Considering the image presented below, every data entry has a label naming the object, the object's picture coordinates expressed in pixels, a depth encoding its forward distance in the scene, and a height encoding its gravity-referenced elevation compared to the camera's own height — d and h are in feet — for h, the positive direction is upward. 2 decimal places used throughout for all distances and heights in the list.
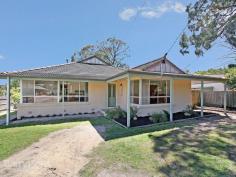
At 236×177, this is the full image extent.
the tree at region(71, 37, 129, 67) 103.67 +28.15
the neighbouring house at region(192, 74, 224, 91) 58.19 +2.06
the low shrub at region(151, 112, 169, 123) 30.58 -5.15
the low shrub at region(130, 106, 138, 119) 32.35 -4.30
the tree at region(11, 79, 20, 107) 53.42 -1.15
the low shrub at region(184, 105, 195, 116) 35.92 -4.84
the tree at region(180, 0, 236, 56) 30.57 +14.76
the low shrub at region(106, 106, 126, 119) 34.27 -4.99
